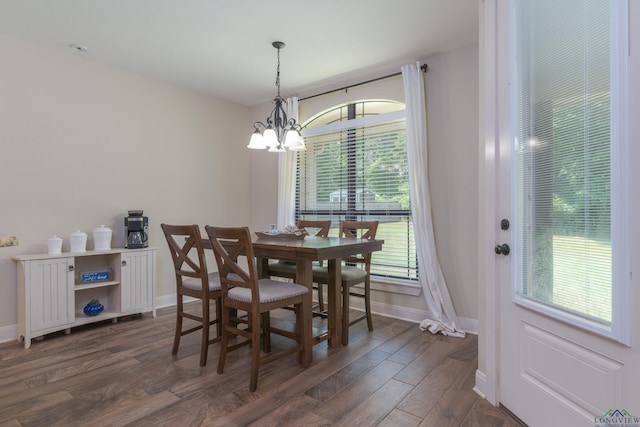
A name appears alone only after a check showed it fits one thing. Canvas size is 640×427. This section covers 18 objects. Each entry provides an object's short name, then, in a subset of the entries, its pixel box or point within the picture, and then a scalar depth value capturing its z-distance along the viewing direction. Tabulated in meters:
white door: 1.25
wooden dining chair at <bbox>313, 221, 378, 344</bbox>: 2.92
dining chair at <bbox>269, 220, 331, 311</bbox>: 3.18
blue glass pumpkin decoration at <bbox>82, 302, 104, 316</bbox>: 3.28
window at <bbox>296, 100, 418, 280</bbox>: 3.74
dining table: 2.33
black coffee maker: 3.59
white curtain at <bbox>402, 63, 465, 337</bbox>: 3.29
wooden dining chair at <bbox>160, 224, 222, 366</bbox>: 2.44
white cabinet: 2.90
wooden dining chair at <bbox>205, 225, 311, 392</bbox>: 2.12
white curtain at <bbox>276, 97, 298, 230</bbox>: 4.46
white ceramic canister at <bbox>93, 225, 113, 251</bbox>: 3.40
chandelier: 2.93
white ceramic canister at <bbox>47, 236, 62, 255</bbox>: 3.13
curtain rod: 3.47
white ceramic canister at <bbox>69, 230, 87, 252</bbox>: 3.24
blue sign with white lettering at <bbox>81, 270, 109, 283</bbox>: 3.32
